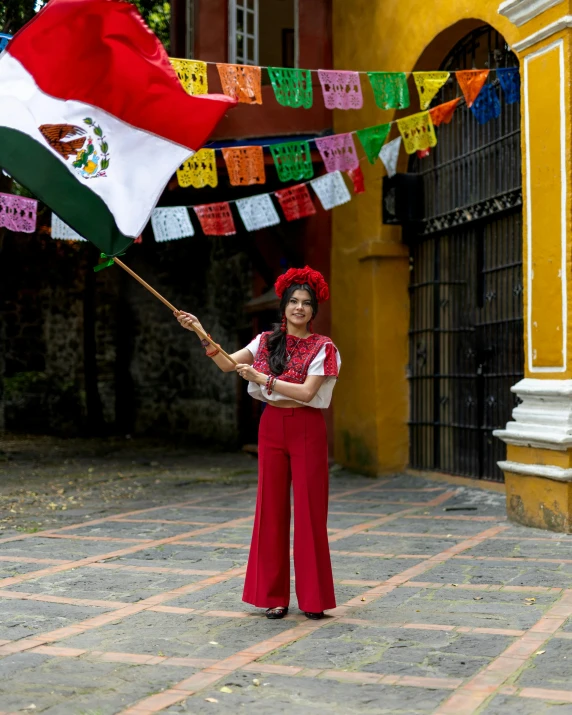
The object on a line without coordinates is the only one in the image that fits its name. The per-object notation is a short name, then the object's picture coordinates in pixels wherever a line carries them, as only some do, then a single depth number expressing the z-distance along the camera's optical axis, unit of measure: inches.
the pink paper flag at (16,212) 343.0
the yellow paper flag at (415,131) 350.3
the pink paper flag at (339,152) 373.1
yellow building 272.4
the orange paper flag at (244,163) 363.6
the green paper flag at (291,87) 314.5
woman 179.0
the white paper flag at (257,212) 397.7
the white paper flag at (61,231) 343.3
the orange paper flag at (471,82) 318.0
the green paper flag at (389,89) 329.1
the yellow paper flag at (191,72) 305.3
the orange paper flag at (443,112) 335.6
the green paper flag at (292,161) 366.9
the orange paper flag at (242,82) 314.3
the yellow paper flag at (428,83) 323.0
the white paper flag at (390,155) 374.9
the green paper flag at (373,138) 352.2
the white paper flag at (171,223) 378.0
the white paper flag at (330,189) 396.5
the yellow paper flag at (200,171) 349.7
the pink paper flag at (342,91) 329.7
